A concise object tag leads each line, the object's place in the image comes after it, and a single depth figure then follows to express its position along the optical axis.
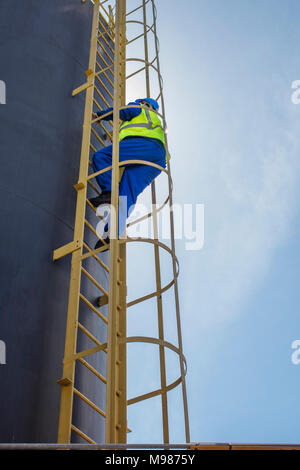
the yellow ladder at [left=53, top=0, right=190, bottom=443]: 4.60
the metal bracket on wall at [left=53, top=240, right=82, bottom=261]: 5.52
